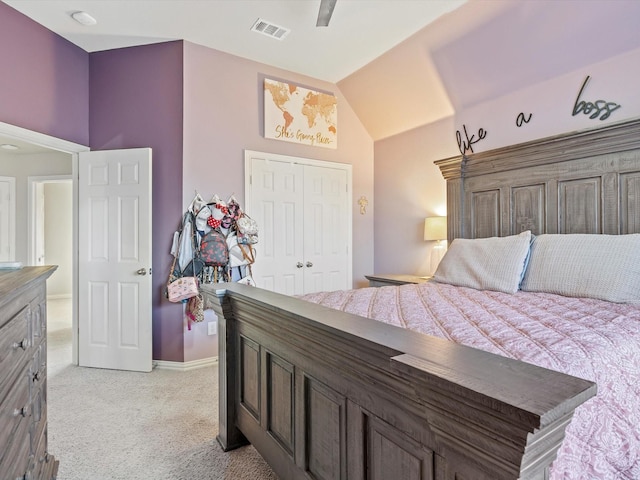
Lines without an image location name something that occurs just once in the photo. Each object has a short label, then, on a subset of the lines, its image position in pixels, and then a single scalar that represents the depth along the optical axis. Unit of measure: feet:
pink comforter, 3.05
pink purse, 10.68
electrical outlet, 11.59
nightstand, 11.71
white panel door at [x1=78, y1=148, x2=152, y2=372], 11.08
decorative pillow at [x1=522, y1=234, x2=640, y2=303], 6.55
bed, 2.12
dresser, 3.60
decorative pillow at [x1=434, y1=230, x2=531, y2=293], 7.97
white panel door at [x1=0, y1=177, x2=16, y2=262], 17.15
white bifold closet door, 12.60
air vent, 10.09
